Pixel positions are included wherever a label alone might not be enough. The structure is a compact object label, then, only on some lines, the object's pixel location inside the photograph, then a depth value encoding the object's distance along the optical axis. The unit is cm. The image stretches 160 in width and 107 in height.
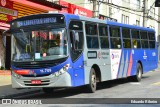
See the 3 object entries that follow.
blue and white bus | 1366
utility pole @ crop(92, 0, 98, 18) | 2624
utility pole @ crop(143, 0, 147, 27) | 3637
